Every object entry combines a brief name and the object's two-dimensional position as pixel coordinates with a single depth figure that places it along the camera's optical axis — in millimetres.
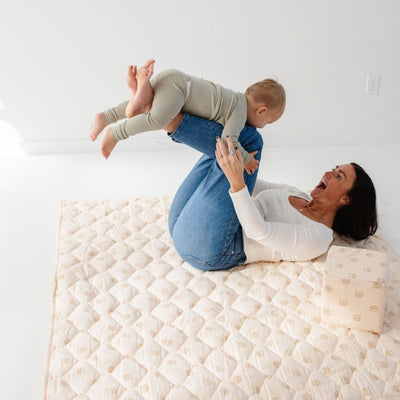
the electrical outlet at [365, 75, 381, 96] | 3191
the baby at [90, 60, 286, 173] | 1714
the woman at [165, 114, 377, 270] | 1852
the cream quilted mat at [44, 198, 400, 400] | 1636
